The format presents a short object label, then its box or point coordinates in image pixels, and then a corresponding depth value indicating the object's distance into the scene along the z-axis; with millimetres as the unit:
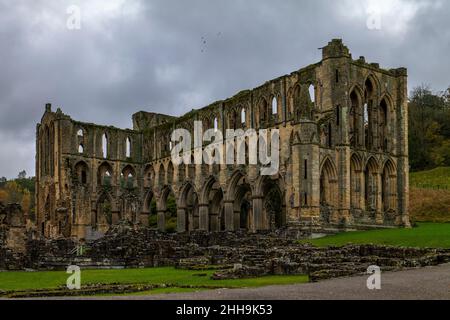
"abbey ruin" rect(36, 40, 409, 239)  53250
